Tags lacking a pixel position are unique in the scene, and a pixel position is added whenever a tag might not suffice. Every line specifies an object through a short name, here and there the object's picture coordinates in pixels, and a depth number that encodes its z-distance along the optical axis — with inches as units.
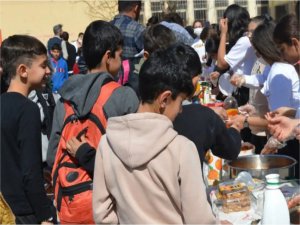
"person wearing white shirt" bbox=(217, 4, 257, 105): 154.4
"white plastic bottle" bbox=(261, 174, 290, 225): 68.3
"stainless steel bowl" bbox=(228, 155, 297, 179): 88.4
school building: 661.3
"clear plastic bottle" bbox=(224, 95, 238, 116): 102.0
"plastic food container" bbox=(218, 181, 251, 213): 85.0
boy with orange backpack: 81.4
